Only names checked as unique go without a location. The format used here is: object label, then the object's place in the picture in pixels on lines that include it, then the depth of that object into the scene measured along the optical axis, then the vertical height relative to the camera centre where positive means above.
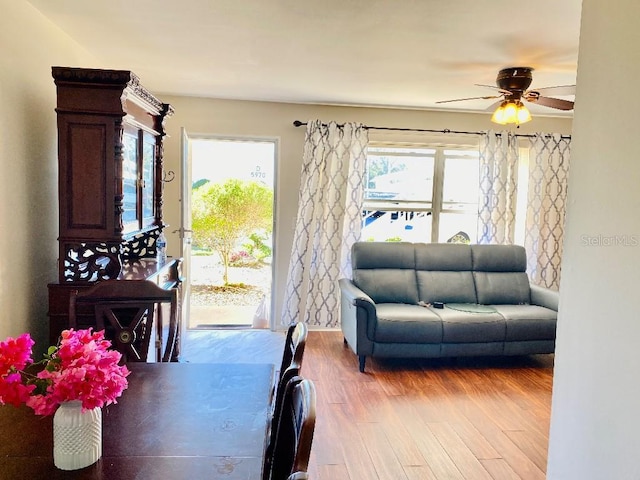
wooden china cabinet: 2.22 +0.12
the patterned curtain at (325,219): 4.54 -0.12
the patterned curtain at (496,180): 4.74 +0.36
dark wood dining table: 1.15 -0.68
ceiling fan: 3.11 +0.82
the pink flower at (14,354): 1.08 -0.38
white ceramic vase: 1.13 -0.60
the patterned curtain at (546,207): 4.76 +0.10
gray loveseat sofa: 3.68 -0.83
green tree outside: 6.01 -0.12
